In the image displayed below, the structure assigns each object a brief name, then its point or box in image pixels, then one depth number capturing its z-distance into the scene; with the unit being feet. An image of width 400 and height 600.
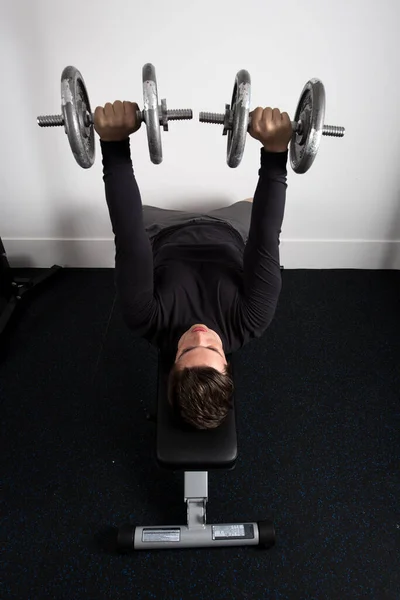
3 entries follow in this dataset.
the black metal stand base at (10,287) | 6.02
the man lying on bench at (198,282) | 3.29
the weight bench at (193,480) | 3.42
